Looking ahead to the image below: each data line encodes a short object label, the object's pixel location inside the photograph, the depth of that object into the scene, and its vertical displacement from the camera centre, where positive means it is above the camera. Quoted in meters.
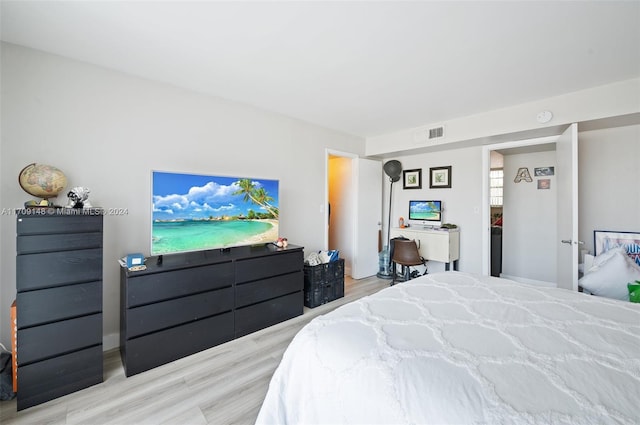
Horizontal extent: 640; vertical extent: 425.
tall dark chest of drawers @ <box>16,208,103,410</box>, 1.65 -0.60
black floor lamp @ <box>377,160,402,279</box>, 4.58 +0.60
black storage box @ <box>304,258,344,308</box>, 3.25 -0.89
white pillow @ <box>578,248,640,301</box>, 2.17 -0.52
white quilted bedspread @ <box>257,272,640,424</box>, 0.78 -0.54
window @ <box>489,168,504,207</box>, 4.93 +0.52
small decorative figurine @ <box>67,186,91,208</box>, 1.87 +0.11
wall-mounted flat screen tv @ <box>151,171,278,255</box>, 2.29 +0.01
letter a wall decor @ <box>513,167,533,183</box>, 4.14 +0.62
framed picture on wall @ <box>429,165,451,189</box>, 4.19 +0.60
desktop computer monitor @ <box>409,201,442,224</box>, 4.27 +0.05
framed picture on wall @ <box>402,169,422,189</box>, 4.52 +0.61
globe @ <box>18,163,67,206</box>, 1.85 +0.22
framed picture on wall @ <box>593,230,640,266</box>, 2.77 -0.29
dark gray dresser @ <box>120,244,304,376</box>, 2.00 -0.77
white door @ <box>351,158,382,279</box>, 4.41 -0.04
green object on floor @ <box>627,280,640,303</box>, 1.85 -0.56
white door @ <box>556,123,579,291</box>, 2.67 +0.06
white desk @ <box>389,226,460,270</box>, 3.84 -0.44
